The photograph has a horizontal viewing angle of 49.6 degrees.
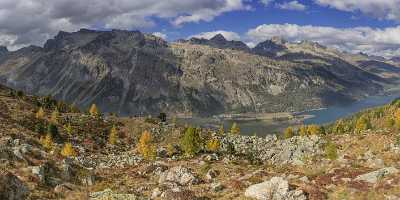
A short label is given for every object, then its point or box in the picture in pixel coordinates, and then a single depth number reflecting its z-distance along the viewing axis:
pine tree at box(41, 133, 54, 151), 107.06
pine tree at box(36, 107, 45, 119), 149.88
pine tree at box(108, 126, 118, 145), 143.00
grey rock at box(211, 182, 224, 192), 39.84
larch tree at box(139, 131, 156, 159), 106.62
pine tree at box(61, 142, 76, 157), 105.03
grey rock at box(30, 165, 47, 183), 38.97
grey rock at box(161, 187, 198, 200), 34.72
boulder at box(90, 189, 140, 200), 32.04
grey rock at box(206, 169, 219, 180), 53.52
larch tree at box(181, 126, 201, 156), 109.00
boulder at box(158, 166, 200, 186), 49.72
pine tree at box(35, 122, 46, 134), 129.34
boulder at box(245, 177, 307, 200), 33.38
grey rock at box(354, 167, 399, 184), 36.88
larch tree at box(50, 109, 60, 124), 152.50
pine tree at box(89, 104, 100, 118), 185.32
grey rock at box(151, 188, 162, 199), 37.42
